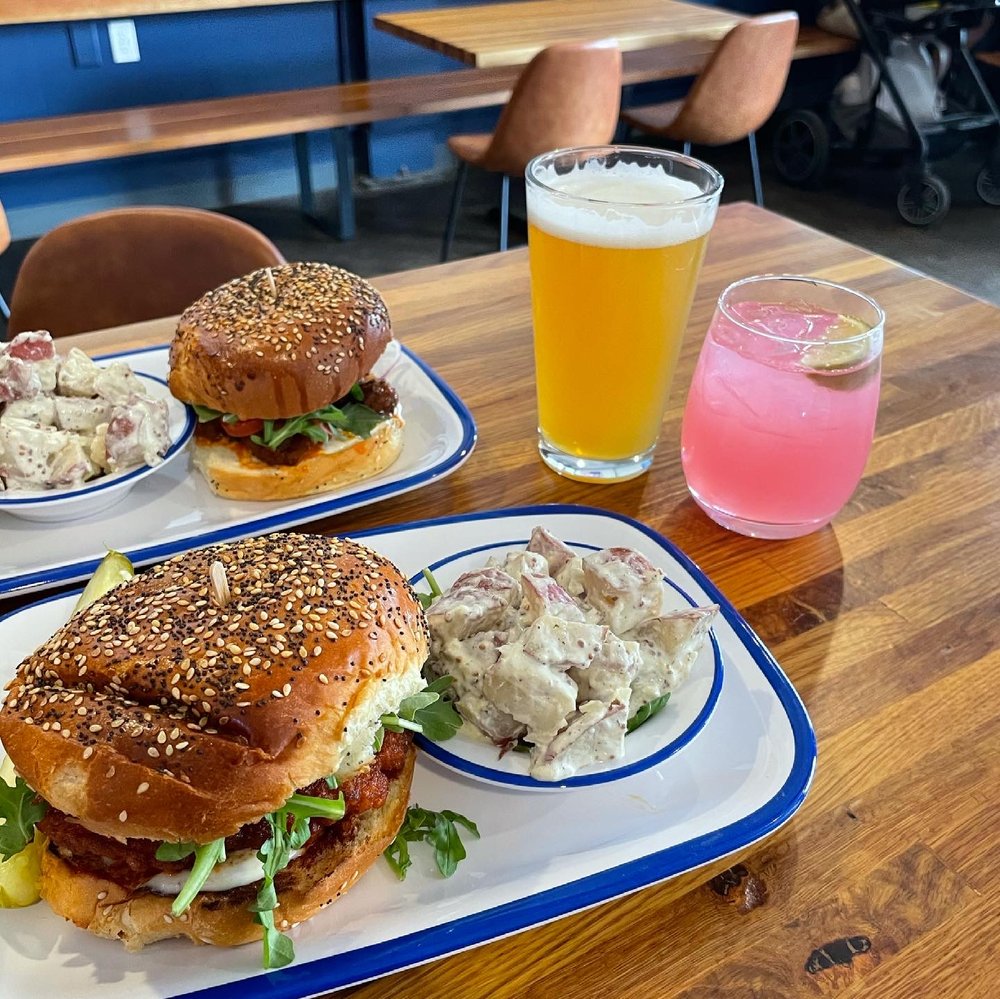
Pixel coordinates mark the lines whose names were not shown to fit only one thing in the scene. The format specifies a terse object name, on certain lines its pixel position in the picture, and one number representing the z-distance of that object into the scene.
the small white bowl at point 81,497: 0.46
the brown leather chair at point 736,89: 1.45
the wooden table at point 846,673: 0.32
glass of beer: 0.45
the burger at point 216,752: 0.30
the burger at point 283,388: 0.49
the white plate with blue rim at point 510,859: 0.31
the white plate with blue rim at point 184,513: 0.46
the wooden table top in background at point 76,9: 1.48
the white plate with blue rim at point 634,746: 0.34
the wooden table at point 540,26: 1.45
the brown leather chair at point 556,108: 1.29
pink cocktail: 0.43
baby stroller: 1.72
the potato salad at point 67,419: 0.47
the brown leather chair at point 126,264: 0.70
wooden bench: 1.30
